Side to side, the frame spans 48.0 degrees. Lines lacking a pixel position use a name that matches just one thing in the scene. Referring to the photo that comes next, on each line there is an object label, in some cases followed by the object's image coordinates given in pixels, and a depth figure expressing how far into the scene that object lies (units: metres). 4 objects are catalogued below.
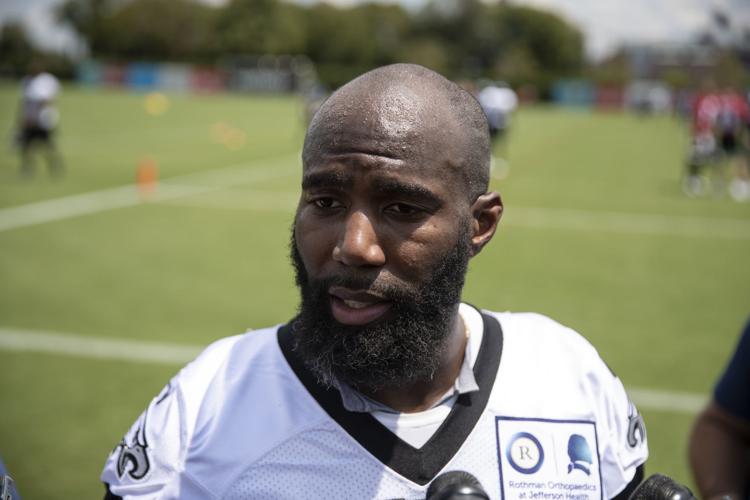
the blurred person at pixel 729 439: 2.49
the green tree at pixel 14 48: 62.12
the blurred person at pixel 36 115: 15.93
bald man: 1.86
